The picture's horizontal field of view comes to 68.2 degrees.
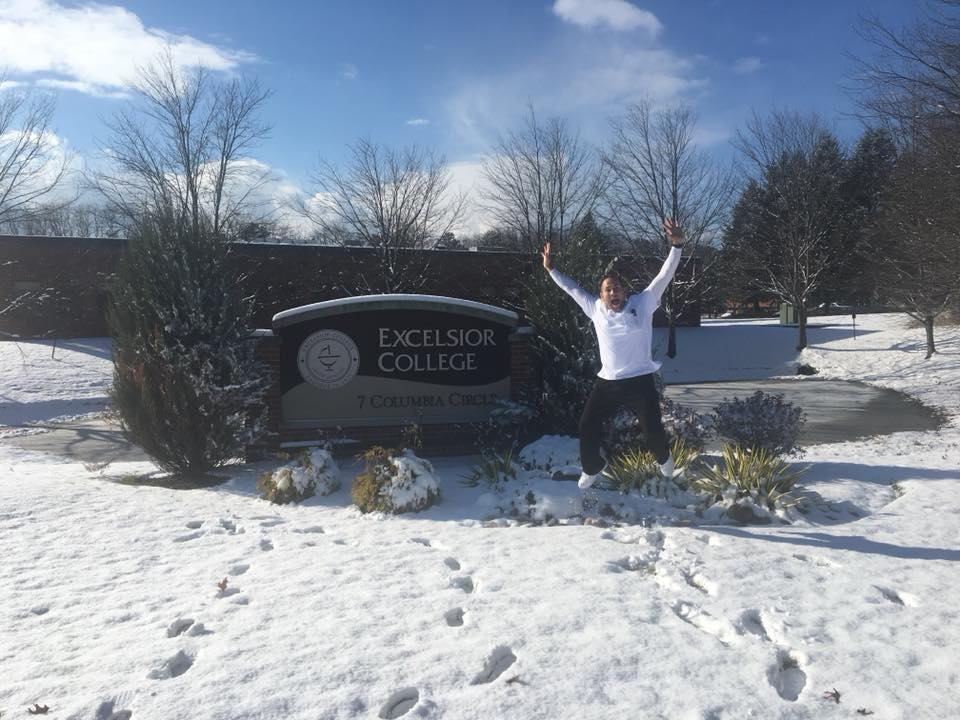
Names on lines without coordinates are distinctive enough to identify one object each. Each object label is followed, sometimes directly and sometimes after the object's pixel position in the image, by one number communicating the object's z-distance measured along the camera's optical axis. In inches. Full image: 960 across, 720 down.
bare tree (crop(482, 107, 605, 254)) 1047.6
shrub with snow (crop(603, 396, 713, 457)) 285.3
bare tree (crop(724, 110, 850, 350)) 1083.9
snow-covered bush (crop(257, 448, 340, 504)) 268.8
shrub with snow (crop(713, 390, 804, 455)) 278.8
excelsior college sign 334.0
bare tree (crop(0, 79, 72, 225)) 795.4
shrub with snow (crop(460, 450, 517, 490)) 271.9
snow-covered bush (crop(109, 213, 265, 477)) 302.0
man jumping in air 217.8
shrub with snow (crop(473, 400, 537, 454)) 327.9
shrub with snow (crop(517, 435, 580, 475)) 276.4
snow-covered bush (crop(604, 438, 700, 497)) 244.2
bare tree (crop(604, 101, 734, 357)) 1053.8
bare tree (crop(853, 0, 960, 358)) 481.7
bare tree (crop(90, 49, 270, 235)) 936.9
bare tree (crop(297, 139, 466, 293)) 1034.1
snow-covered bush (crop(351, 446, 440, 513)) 246.7
